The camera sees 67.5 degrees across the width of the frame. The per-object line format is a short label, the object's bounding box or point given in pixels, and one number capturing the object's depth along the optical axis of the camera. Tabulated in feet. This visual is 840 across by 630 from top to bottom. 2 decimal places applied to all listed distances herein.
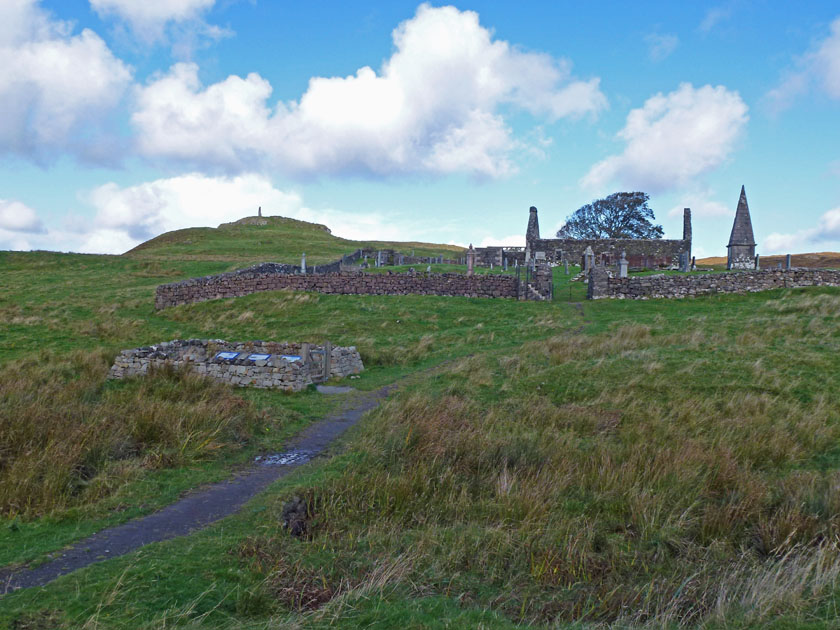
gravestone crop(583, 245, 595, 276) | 123.61
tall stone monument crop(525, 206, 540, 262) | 176.09
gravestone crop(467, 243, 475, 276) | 115.75
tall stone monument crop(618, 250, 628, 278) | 107.24
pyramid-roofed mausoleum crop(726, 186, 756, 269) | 152.97
